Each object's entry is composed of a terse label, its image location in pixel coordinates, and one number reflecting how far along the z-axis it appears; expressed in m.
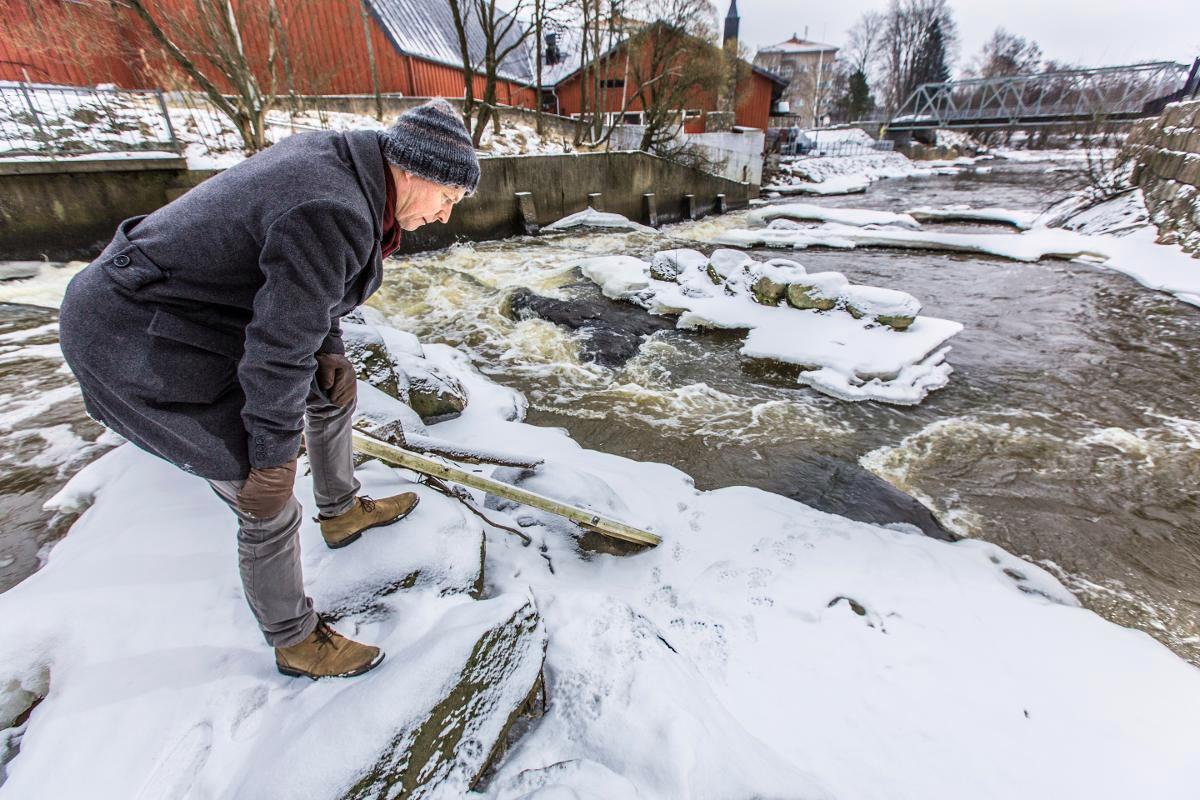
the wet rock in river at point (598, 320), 6.39
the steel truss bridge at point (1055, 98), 29.67
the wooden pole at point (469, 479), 2.42
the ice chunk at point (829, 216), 15.30
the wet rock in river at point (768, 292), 7.17
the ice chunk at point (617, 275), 8.20
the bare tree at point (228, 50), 9.40
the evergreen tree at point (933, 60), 51.22
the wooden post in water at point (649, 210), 16.59
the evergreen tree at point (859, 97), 49.22
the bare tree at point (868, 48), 55.91
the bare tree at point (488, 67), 13.98
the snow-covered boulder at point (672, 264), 8.60
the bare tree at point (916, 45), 51.22
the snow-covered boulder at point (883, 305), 6.41
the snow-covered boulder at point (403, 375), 3.88
